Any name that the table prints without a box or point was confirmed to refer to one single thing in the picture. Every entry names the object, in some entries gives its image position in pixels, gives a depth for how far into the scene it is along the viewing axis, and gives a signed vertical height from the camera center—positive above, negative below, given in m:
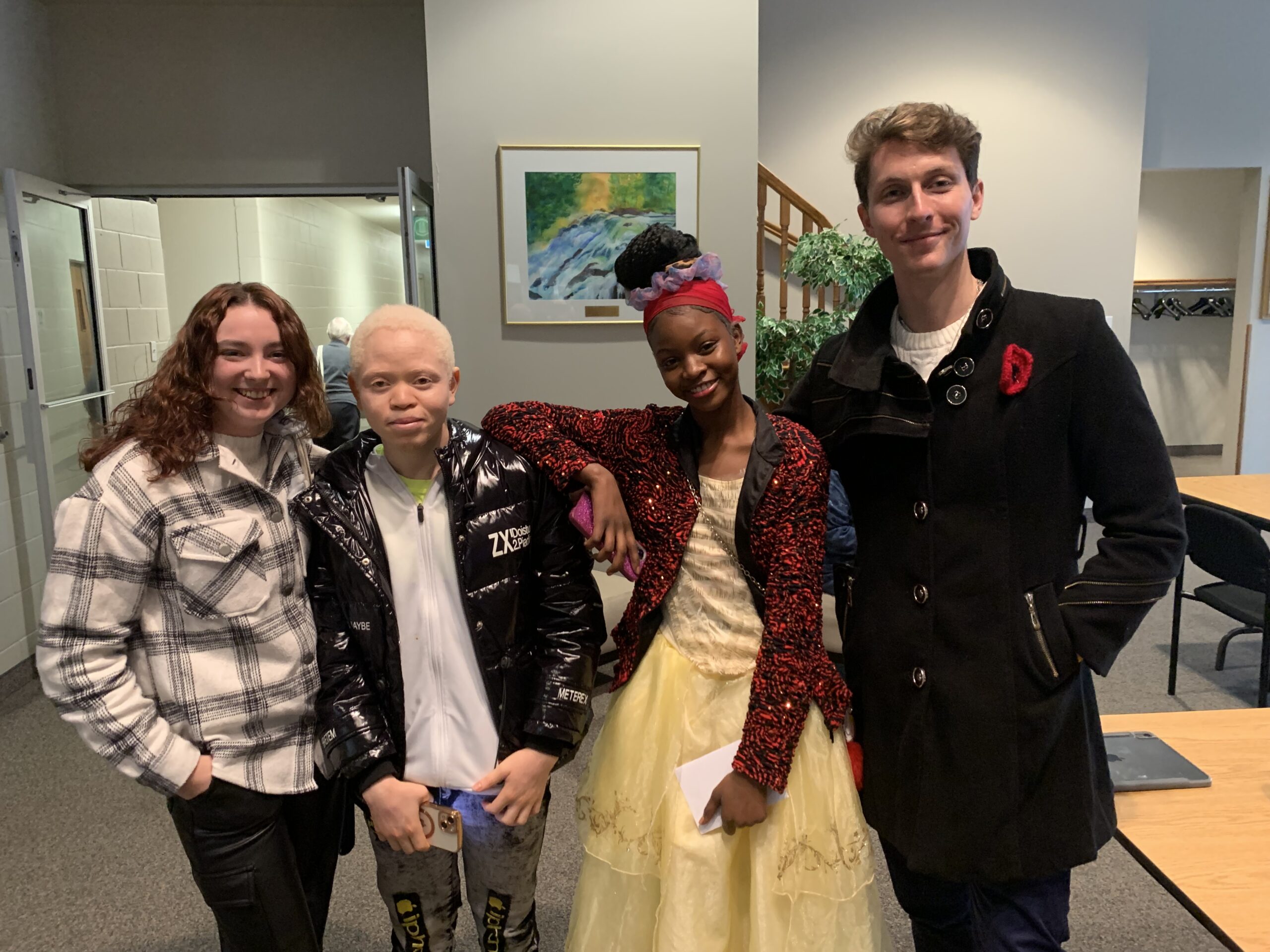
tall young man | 1.14 -0.28
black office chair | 2.83 -0.80
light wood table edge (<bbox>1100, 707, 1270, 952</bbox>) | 1.23 -0.72
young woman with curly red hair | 1.23 -0.40
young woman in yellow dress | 1.15 -0.48
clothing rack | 7.23 +0.24
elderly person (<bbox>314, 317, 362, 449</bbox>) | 4.96 -0.28
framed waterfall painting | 3.62 +0.51
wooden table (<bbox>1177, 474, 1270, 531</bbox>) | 3.20 -0.67
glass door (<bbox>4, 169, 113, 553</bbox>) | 3.56 +0.07
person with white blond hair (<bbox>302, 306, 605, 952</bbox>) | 1.26 -0.42
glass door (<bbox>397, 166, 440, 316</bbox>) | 3.67 +0.43
